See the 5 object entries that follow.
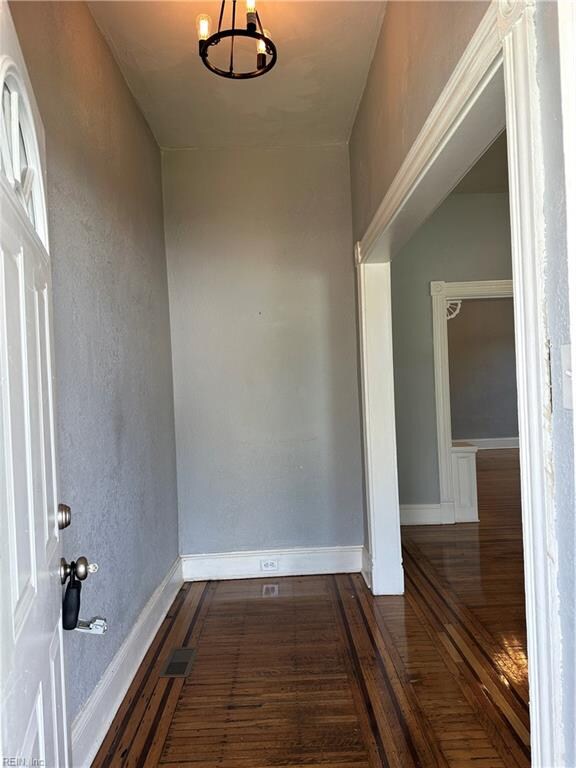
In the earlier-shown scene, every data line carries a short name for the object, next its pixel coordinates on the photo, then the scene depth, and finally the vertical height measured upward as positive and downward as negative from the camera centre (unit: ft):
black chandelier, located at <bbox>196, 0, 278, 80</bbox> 5.69 +4.25
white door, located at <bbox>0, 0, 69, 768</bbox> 2.48 -0.39
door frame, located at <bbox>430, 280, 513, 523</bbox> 14.37 +0.73
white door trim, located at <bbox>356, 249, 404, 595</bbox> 9.77 -0.97
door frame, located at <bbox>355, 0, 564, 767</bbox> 2.95 +0.55
